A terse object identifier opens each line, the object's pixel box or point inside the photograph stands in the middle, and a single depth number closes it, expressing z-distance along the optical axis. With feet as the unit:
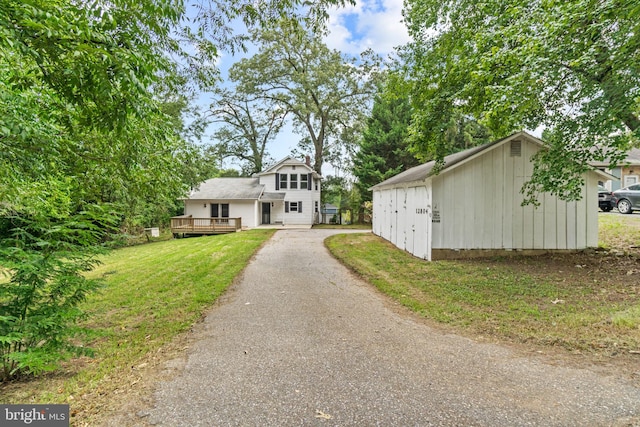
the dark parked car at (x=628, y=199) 53.26
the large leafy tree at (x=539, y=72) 19.45
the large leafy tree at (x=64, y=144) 8.37
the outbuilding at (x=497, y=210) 31.73
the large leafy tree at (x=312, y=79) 89.61
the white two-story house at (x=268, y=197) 80.74
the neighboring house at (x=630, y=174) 75.15
